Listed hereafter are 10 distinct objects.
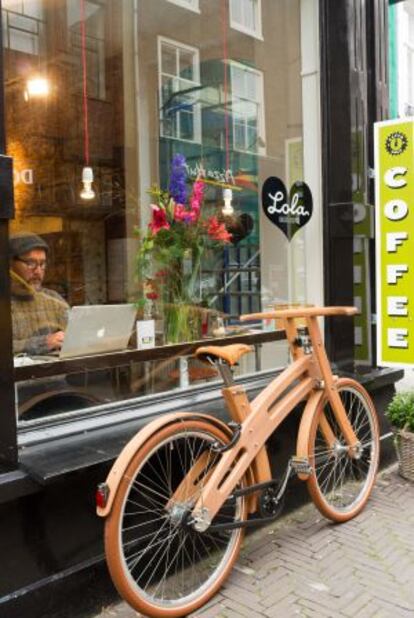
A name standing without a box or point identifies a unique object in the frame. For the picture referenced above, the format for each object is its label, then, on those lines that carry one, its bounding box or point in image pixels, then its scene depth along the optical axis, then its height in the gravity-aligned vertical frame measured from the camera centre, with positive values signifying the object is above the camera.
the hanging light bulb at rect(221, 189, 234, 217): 4.94 +0.63
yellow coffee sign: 4.55 +0.27
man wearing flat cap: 3.55 -0.12
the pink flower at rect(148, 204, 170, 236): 4.30 +0.42
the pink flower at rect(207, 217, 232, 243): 4.54 +0.37
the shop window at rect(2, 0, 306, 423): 3.74 +0.85
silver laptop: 3.54 -0.28
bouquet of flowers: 4.28 +0.16
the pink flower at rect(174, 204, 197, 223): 4.32 +0.47
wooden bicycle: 2.61 -0.97
